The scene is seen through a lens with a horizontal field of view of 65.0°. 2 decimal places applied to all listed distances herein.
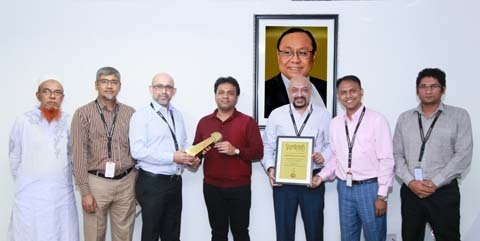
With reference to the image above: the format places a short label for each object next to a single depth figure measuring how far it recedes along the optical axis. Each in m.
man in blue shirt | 2.99
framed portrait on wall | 3.58
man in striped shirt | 2.96
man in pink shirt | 2.96
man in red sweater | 3.10
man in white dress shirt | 3.09
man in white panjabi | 2.96
